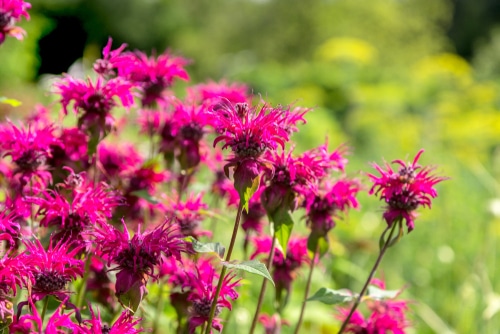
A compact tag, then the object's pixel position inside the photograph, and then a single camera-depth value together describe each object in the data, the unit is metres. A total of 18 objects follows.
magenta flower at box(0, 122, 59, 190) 0.91
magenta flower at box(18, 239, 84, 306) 0.81
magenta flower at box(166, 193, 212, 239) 0.96
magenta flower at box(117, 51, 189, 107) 0.98
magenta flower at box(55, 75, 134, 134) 0.91
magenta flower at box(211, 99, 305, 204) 0.82
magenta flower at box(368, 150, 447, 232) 0.88
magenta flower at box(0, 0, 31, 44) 0.91
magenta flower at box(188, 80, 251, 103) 1.00
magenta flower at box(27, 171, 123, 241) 0.87
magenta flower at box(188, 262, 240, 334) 0.87
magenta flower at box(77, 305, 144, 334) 0.79
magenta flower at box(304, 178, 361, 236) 0.93
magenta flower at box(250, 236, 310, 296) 0.97
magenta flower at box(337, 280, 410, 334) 0.96
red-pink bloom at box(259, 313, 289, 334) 1.01
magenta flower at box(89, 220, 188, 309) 0.82
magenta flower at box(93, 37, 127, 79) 0.92
